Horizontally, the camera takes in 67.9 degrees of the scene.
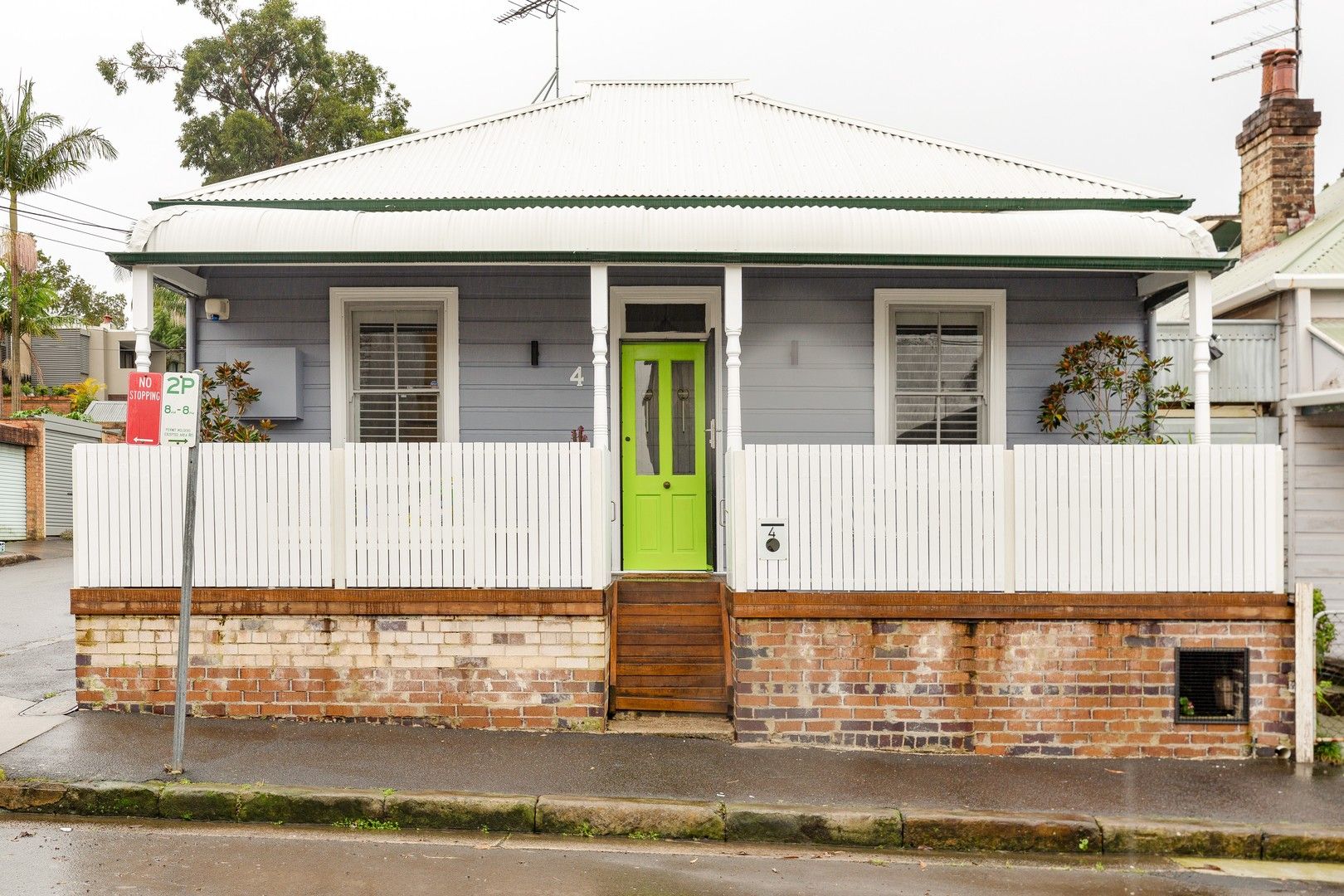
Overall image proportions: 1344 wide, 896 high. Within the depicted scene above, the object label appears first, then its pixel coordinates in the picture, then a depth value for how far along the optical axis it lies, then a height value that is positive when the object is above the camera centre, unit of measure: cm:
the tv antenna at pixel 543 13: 1449 +654
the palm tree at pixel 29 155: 2328 +676
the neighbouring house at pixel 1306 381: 1012 +60
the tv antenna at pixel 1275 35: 1441 +589
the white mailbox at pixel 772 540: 718 -72
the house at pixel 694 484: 705 -32
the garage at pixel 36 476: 2069 -77
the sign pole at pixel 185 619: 618 -112
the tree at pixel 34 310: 2619 +345
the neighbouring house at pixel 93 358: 3509 +304
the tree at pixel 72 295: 3647 +575
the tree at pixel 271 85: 2816 +1021
